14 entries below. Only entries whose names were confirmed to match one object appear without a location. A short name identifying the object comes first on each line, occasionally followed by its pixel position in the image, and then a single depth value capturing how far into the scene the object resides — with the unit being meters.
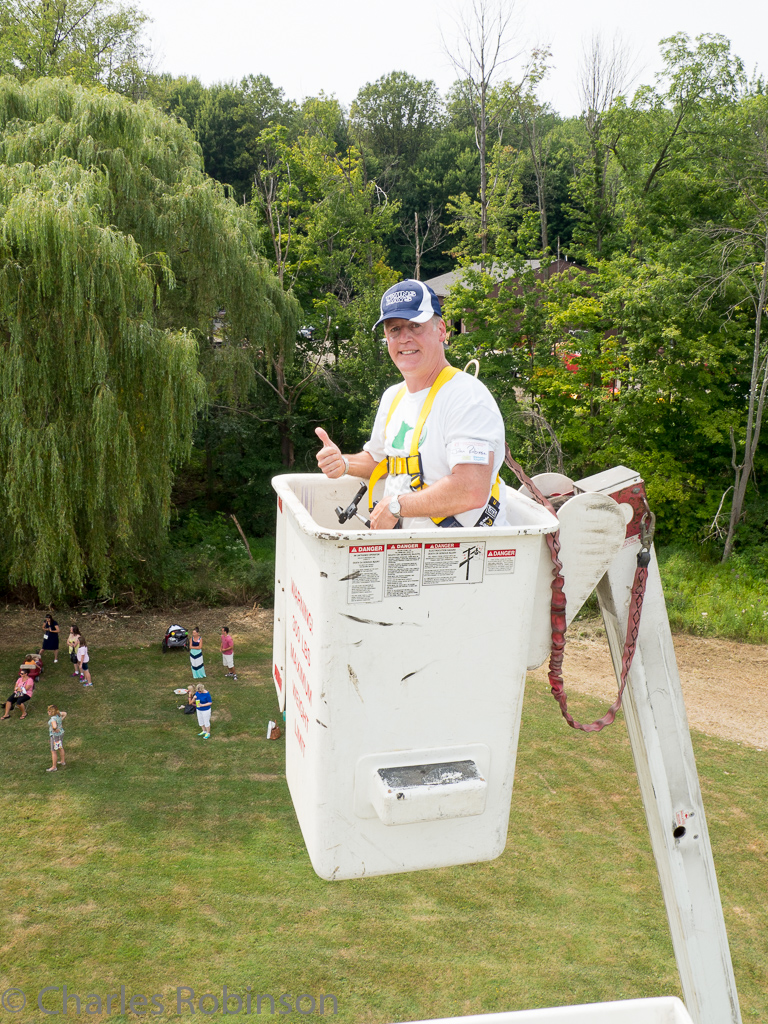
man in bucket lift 2.23
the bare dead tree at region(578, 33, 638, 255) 24.94
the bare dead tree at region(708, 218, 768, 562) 17.30
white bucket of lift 1.92
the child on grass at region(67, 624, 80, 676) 13.68
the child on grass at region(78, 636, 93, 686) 13.44
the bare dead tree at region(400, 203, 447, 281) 39.72
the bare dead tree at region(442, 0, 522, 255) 23.66
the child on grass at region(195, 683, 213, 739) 11.84
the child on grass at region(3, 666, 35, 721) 12.27
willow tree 11.55
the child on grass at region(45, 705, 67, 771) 10.73
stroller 15.10
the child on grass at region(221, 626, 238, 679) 14.05
